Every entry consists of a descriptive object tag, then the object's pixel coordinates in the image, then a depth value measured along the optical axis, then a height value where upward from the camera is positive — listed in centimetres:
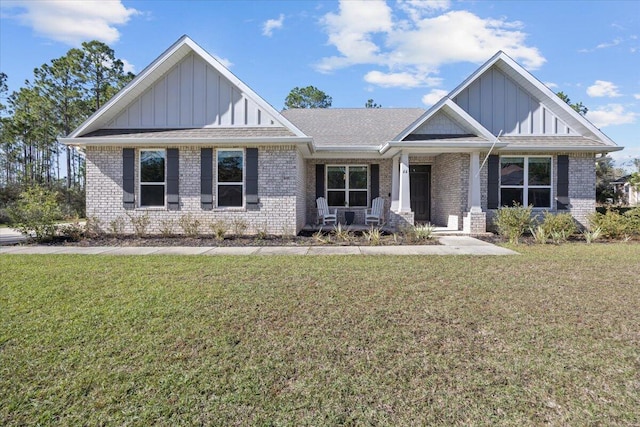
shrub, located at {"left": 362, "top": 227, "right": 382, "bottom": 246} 940 -87
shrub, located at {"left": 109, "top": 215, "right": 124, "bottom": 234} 1099 -65
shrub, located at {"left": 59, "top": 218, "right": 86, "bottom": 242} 1041 -81
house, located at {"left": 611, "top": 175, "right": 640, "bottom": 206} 2613 +185
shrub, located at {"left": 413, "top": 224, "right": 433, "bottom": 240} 975 -75
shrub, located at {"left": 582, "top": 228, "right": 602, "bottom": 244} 954 -83
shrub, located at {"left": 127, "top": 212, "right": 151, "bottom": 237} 1077 -54
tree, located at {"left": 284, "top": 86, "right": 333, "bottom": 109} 4025 +1287
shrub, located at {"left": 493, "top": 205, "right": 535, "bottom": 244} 1033 -43
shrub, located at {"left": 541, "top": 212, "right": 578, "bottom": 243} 999 -56
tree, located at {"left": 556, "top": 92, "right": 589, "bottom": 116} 2978 +881
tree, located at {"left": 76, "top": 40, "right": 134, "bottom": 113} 2727 +1110
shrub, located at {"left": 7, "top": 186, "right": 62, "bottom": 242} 987 -31
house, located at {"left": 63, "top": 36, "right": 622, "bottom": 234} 1087 +191
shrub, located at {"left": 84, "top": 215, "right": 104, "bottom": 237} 1094 -66
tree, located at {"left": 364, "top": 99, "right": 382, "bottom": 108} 4844 +1458
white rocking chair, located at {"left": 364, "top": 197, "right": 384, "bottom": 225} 1337 -26
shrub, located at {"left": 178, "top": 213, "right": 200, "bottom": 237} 1073 -58
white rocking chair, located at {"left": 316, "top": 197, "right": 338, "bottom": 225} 1360 -23
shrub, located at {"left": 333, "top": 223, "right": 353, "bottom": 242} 987 -86
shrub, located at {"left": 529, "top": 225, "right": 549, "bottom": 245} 943 -82
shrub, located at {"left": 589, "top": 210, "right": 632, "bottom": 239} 1038 -57
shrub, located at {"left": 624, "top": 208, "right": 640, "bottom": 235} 1048 -39
